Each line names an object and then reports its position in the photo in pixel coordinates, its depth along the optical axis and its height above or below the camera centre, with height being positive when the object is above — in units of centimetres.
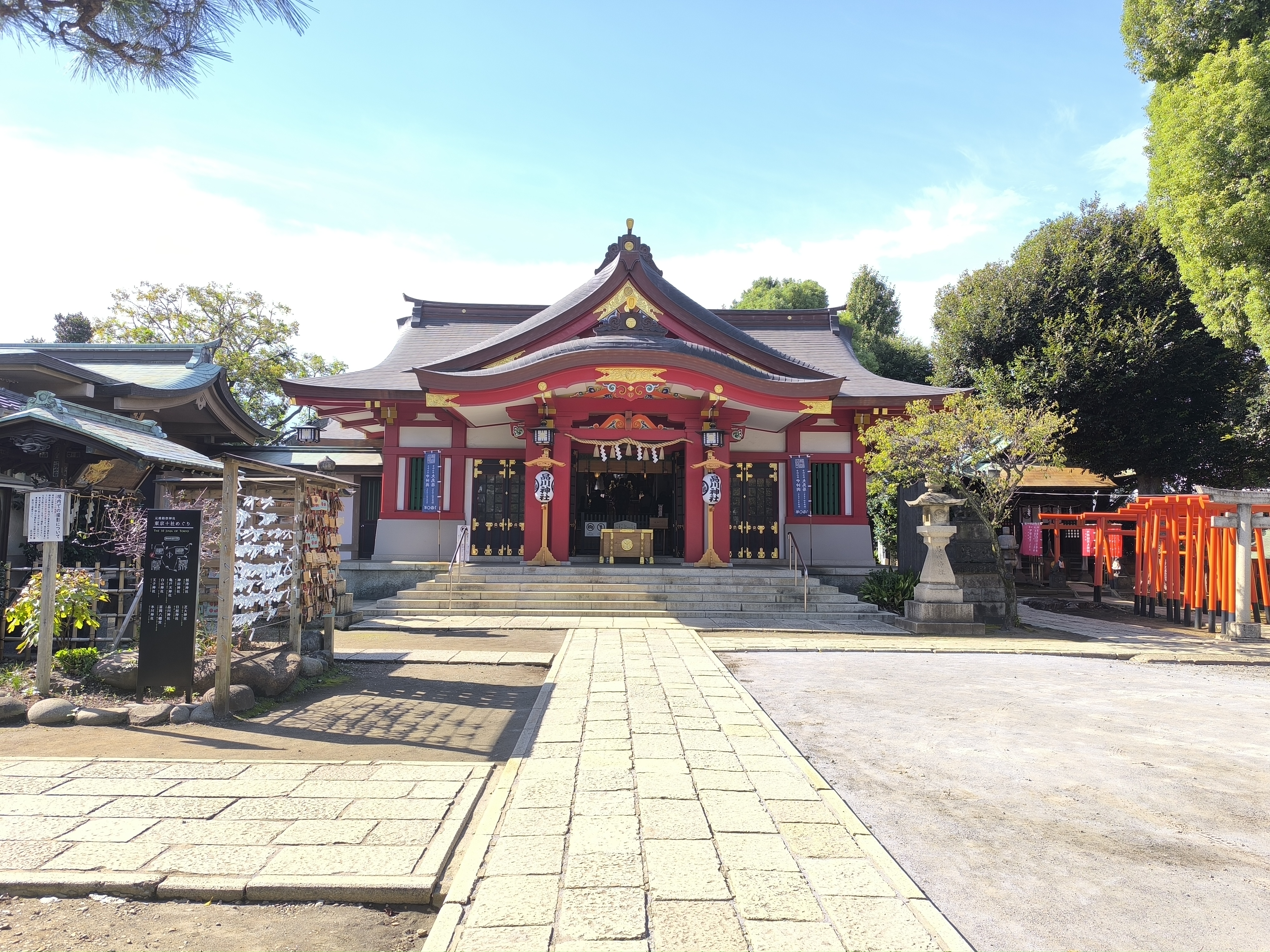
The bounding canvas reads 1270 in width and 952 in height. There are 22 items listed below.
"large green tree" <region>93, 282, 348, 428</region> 2716 +679
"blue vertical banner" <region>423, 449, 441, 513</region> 1581 +64
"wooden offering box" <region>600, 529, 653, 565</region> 1494 -66
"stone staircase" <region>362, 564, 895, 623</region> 1258 -150
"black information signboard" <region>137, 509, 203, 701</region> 584 -79
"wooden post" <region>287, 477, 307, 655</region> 727 -49
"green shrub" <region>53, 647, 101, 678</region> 625 -138
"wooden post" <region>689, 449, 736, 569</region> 1444 -44
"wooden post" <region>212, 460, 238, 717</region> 568 -72
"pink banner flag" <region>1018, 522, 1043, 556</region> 2003 -58
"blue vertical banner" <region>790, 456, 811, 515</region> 1630 +72
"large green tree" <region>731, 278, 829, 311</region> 4241 +1326
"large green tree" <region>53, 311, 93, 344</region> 2373 +591
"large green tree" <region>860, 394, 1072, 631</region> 1184 +117
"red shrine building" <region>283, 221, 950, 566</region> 1391 +206
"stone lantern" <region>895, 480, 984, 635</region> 1129 -118
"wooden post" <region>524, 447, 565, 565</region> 1427 +52
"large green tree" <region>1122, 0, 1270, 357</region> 1155 +637
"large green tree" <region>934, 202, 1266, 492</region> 1898 +439
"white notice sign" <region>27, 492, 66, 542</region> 600 -11
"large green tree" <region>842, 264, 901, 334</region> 3734 +1118
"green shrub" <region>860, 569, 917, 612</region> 1316 -137
